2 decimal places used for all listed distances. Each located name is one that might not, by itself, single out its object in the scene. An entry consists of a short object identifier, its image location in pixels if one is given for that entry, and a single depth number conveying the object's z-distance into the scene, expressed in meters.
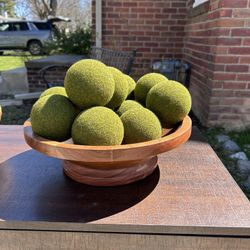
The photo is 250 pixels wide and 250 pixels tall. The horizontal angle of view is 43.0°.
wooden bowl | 0.71
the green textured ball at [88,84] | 0.77
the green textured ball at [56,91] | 0.86
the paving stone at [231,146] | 2.37
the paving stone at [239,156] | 2.23
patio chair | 3.45
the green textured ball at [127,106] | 0.85
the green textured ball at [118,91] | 0.85
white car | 13.66
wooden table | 0.72
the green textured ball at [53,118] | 0.76
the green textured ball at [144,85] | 0.94
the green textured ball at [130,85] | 0.97
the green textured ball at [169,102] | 0.85
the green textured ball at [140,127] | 0.76
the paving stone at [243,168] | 2.07
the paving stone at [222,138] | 2.55
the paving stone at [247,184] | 1.91
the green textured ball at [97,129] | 0.72
